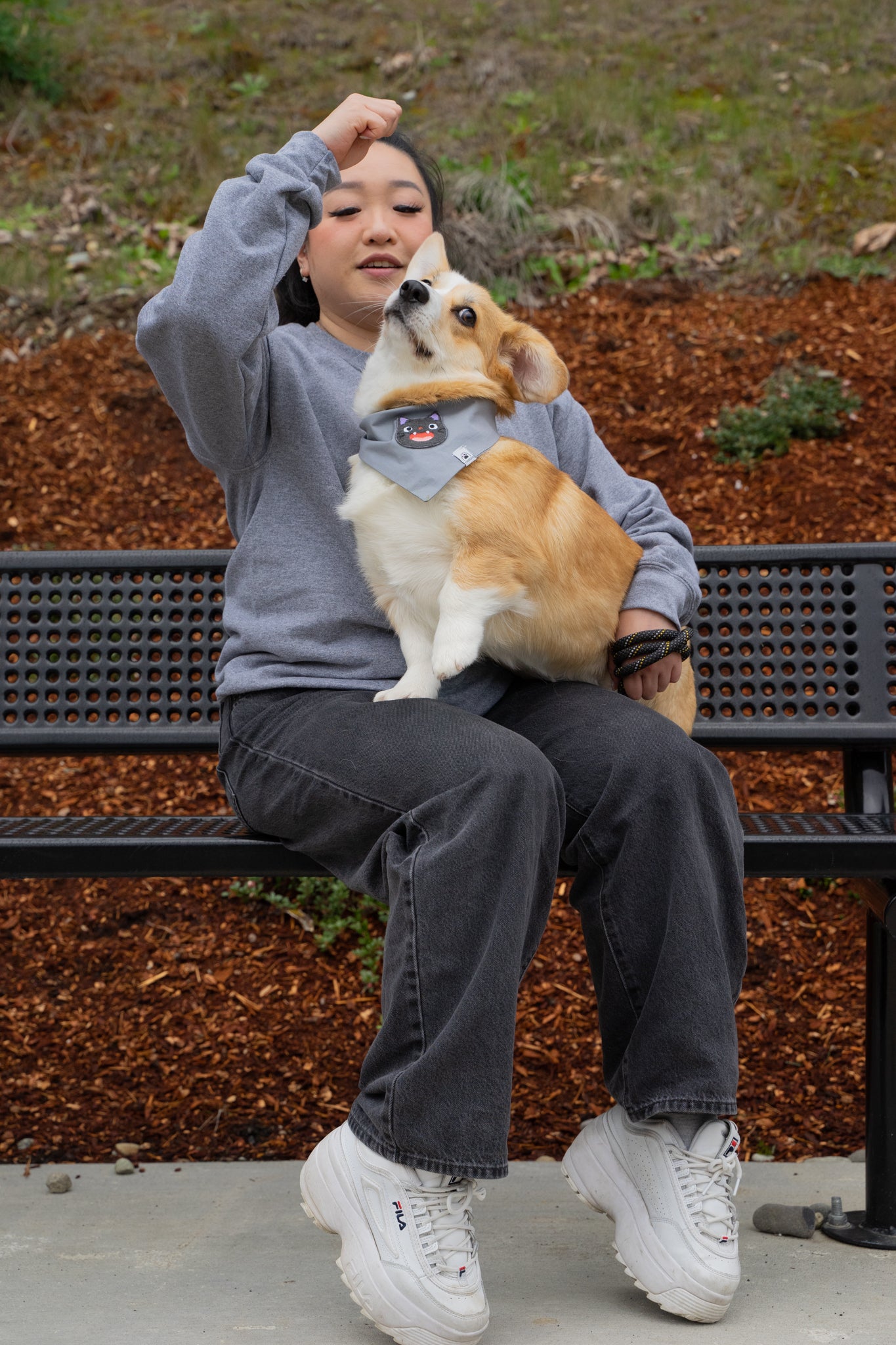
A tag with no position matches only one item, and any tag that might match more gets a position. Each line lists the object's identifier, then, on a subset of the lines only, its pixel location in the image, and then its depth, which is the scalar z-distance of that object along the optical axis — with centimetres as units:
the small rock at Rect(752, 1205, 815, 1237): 205
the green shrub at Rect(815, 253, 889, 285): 546
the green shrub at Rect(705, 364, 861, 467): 446
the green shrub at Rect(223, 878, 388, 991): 320
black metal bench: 252
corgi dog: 204
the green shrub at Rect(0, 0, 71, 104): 780
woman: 159
